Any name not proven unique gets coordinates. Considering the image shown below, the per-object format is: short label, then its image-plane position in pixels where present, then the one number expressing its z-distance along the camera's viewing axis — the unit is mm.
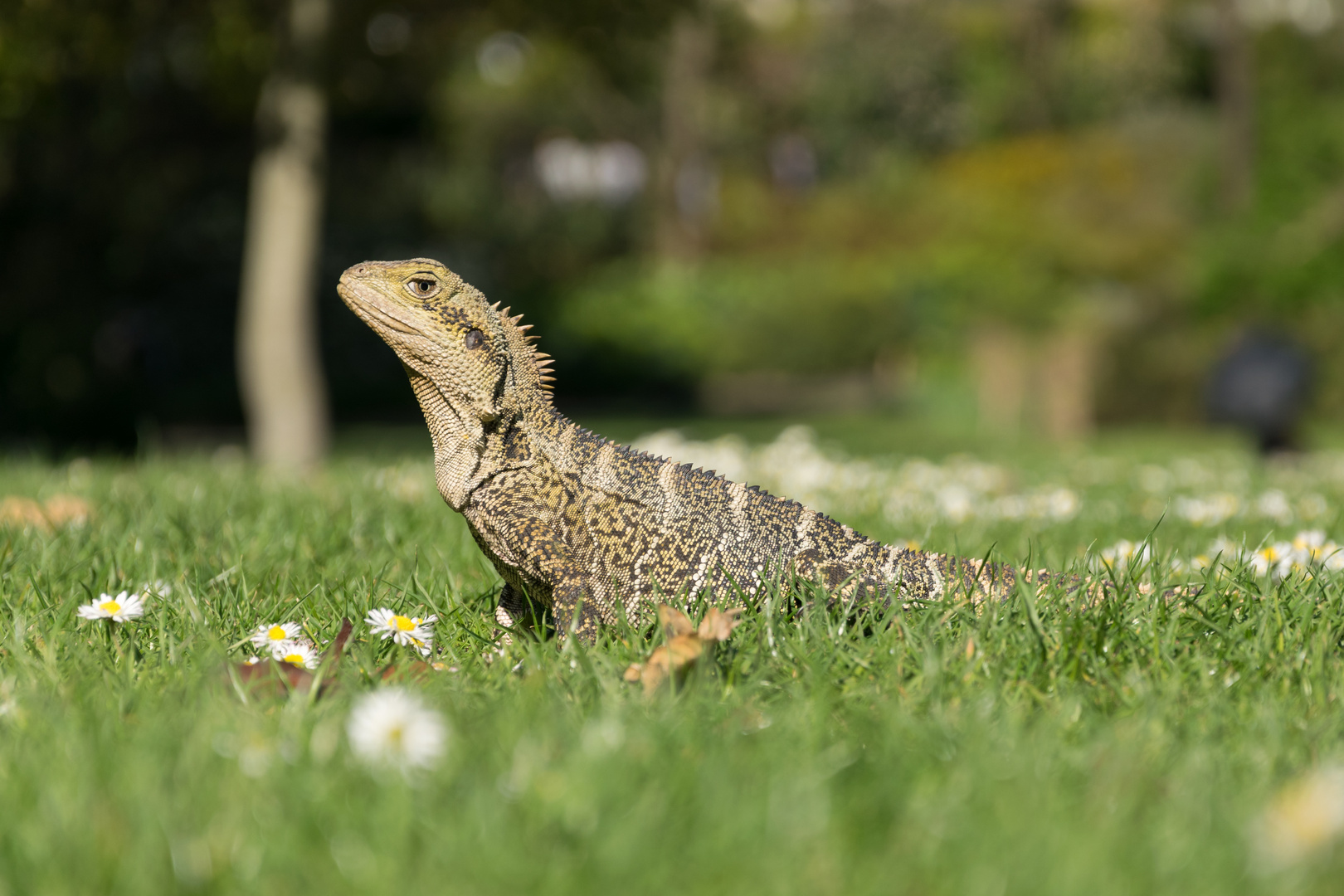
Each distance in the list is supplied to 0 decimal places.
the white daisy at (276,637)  3012
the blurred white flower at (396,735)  2098
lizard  3332
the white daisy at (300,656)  2863
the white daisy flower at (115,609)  3174
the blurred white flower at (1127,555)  3364
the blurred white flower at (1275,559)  3691
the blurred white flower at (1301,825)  1709
